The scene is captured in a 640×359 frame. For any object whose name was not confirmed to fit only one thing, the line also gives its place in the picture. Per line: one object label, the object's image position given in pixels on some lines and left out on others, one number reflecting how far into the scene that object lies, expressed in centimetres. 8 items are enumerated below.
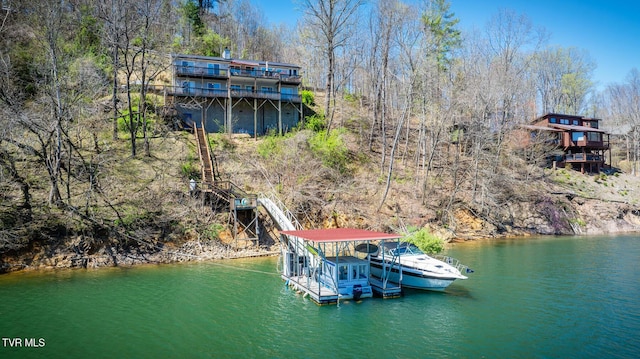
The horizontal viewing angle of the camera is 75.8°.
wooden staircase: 3212
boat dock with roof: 2025
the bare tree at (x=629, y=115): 6347
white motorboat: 2158
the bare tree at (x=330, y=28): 4881
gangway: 2266
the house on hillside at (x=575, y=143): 5775
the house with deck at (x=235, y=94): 4491
